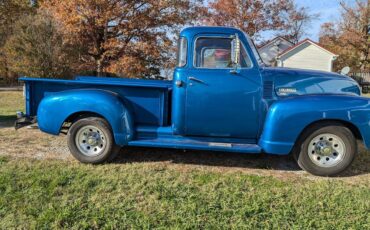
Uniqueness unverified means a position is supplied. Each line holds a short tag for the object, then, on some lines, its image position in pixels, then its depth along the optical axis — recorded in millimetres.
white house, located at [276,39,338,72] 28078
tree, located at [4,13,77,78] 14859
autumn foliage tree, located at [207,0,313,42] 27742
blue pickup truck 4402
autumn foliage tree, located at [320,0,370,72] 32062
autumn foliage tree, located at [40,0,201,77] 14453
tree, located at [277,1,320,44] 30994
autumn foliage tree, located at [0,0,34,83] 18619
